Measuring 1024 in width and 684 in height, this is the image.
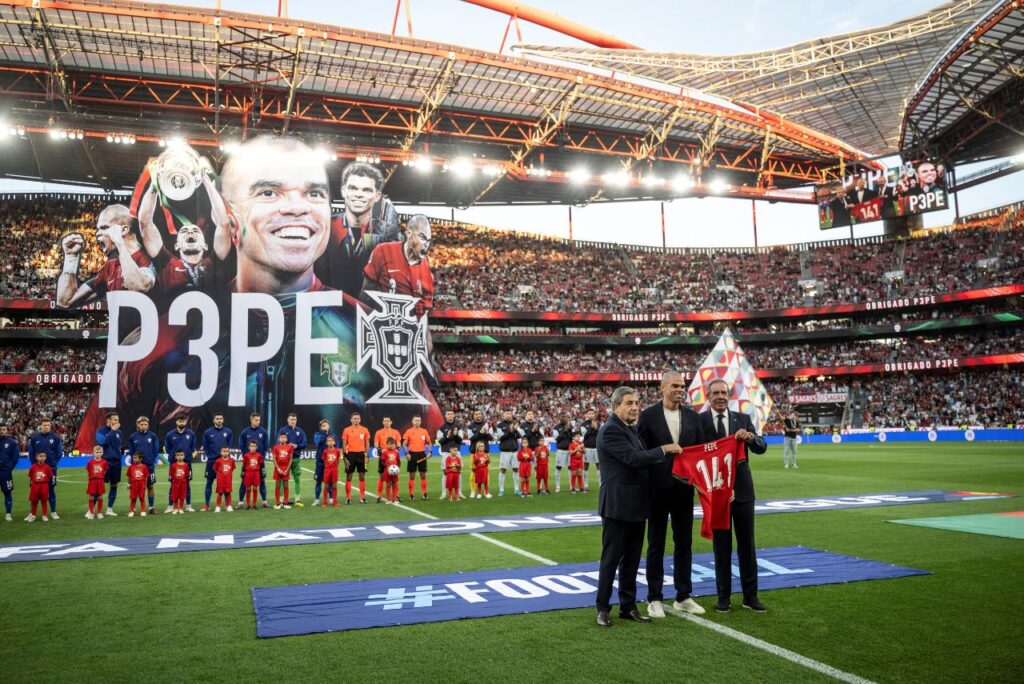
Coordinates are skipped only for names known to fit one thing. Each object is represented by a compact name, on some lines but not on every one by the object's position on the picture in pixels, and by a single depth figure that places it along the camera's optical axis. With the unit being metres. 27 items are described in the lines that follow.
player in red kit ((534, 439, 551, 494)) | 17.34
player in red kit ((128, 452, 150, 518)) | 14.51
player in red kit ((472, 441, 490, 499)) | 16.83
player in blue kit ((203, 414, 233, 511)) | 15.40
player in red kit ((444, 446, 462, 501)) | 16.73
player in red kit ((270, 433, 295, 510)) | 15.66
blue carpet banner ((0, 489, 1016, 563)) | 10.30
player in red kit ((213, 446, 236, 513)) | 15.21
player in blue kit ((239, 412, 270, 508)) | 15.22
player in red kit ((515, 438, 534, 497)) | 17.06
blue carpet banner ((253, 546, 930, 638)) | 6.35
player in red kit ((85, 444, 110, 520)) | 14.21
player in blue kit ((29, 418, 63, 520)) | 13.88
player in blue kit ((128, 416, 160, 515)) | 14.58
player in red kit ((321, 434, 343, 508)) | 16.03
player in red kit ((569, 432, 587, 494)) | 17.50
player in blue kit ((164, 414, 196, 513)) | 15.08
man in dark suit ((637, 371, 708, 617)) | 6.51
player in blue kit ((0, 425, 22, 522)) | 13.80
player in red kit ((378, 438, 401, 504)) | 15.98
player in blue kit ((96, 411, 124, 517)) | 14.41
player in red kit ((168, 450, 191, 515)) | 15.00
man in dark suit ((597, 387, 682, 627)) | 6.09
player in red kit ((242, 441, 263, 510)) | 15.20
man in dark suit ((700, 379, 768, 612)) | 6.45
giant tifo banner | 28.08
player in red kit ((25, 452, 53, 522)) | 13.71
